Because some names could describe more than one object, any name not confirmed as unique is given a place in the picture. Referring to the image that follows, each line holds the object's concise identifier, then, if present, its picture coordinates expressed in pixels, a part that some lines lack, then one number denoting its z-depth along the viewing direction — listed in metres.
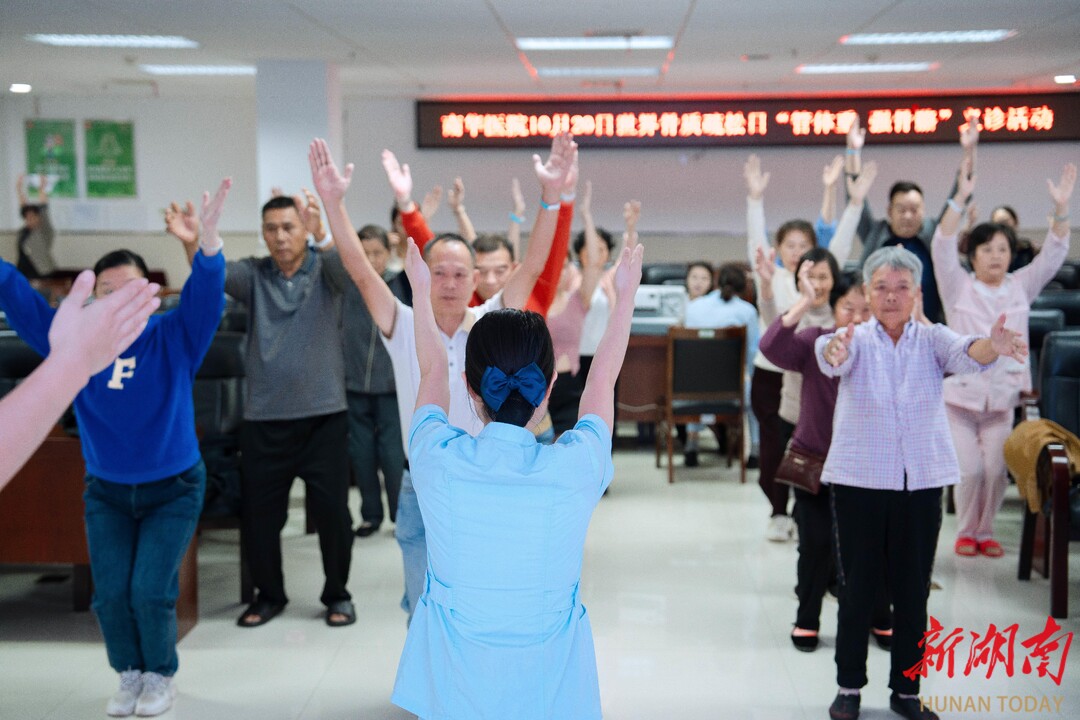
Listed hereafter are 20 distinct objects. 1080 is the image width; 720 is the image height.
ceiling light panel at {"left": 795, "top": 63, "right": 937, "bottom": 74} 9.25
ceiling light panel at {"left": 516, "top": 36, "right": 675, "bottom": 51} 7.80
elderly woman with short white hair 2.94
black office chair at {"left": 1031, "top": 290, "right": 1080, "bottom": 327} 7.03
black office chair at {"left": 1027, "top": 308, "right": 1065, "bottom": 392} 6.00
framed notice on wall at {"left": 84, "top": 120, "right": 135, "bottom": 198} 11.95
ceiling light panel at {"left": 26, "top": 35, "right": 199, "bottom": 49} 7.75
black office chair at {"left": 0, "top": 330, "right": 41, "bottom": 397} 4.59
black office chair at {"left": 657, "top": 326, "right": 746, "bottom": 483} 6.73
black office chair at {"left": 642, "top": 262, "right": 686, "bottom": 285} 10.57
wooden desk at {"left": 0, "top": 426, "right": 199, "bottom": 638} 3.80
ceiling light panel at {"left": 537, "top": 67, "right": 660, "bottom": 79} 9.34
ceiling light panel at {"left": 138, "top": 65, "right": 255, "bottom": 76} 9.40
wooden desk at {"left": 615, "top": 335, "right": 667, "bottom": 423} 7.19
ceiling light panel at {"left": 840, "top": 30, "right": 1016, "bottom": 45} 7.64
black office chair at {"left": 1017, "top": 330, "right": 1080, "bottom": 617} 4.29
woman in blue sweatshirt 3.03
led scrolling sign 10.28
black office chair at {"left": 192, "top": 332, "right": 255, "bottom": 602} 4.08
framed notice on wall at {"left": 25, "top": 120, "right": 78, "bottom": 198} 11.95
